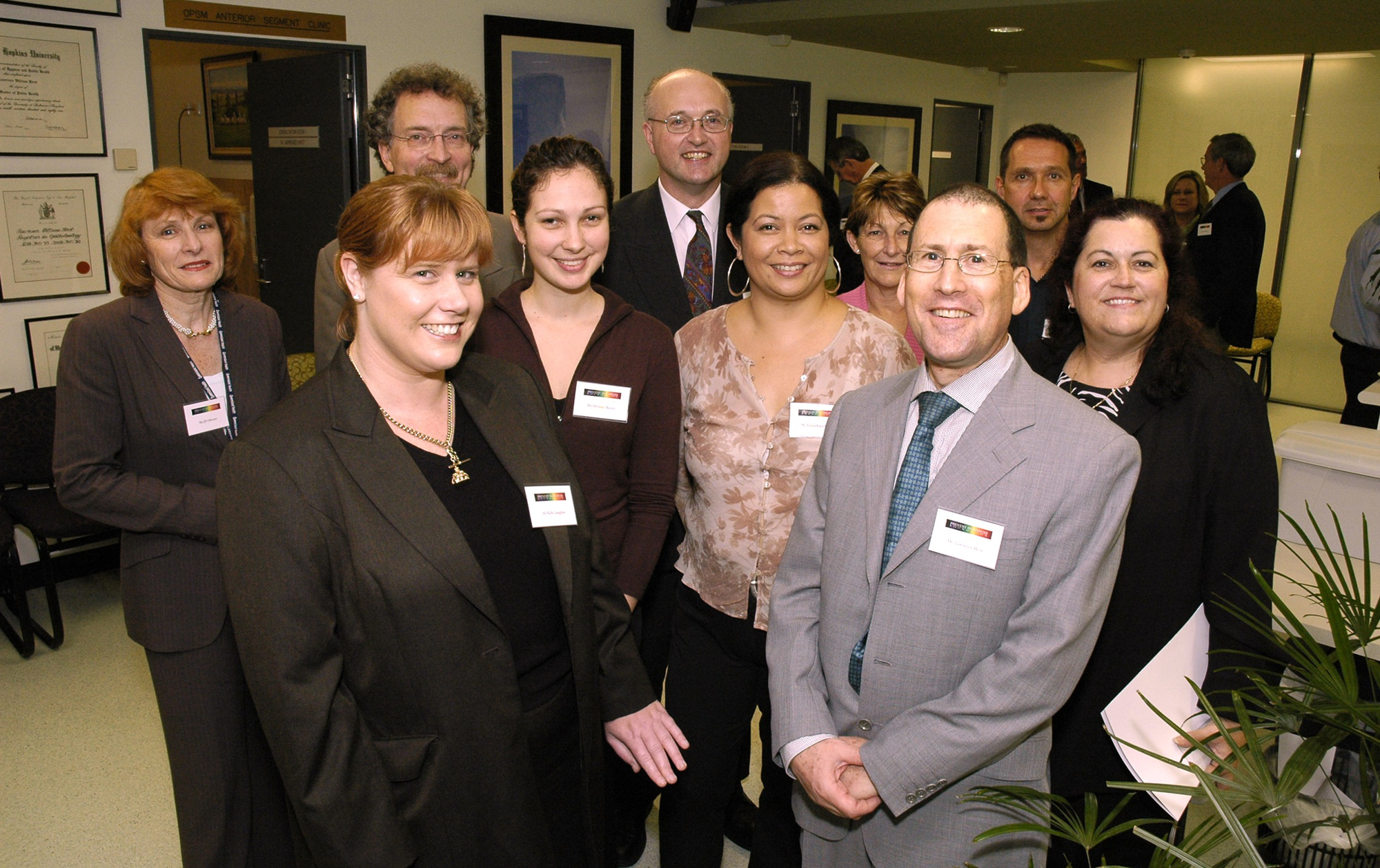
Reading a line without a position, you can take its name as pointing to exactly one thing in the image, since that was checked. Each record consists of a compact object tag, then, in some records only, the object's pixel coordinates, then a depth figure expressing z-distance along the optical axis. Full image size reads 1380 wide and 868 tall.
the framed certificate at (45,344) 4.34
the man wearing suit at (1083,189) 3.54
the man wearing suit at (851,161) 5.97
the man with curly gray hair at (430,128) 2.75
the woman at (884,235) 2.84
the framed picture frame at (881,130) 8.20
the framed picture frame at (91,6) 4.16
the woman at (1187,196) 7.47
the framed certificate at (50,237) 4.18
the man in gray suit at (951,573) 1.51
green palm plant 1.21
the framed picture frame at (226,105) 7.12
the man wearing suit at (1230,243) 5.89
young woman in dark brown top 2.16
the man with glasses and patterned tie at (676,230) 2.82
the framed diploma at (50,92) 4.09
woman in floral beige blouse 2.14
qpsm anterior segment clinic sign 4.53
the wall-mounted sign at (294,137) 5.39
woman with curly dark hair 1.86
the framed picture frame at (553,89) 5.84
